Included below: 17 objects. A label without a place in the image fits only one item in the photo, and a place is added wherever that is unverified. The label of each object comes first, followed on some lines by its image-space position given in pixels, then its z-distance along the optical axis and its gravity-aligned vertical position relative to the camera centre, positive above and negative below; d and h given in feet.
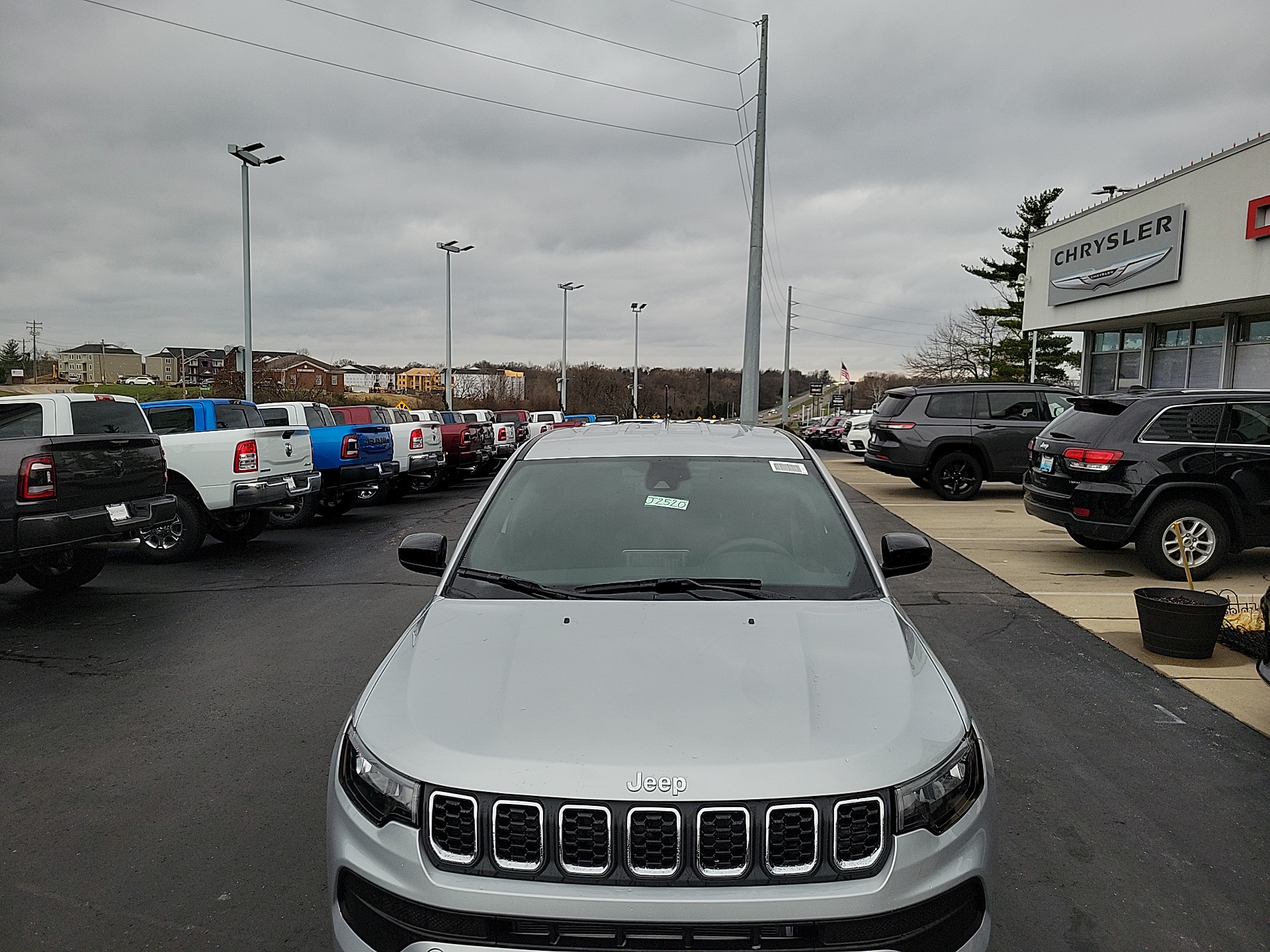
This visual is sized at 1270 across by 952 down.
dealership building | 58.75 +8.59
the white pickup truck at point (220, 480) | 34.78 -4.12
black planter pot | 20.08 -5.02
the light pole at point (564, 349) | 189.47 +6.53
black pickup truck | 23.66 -3.14
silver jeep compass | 6.88 -3.21
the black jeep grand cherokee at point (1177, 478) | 28.58 -2.65
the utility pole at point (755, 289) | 78.06 +8.37
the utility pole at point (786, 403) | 175.58 -3.46
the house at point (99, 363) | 441.27 +3.92
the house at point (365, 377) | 457.27 -0.66
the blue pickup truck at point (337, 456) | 47.47 -4.22
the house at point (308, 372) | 338.13 +1.19
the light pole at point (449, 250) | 135.33 +19.07
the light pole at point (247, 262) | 80.59 +10.22
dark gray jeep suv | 54.08 -2.50
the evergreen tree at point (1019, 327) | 168.76 +12.42
